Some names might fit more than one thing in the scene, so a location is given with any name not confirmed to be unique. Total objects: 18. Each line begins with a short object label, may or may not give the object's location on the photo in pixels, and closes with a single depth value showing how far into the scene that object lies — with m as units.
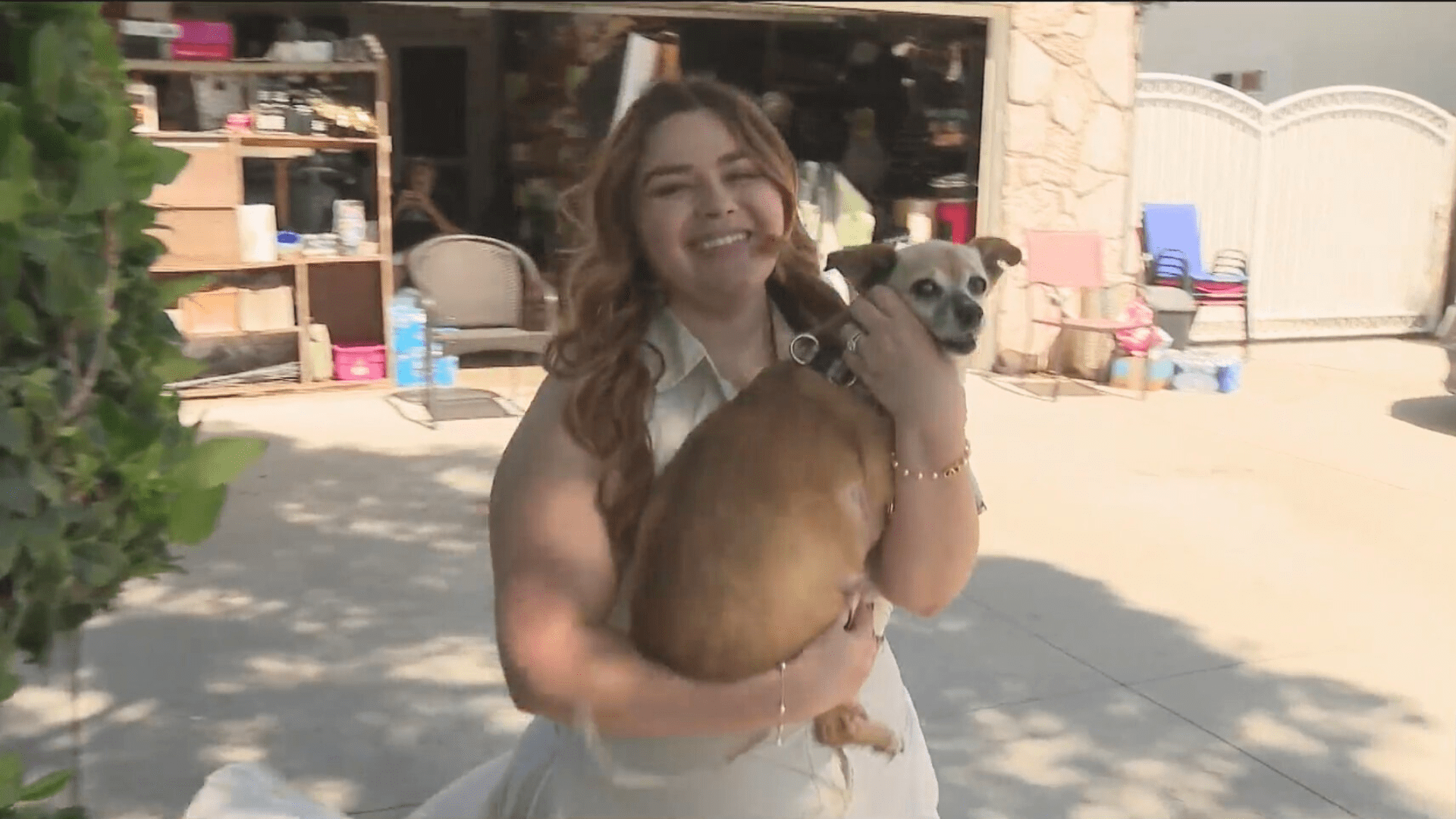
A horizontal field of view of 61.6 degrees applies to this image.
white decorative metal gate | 10.27
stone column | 8.67
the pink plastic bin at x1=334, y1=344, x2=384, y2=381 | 7.92
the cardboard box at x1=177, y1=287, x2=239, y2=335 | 7.33
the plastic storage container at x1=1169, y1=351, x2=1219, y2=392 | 8.78
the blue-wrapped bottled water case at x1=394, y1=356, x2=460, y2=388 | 8.03
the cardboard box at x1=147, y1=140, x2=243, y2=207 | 7.07
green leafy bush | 1.10
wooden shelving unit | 7.12
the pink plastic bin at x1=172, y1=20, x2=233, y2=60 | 7.25
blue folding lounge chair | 9.71
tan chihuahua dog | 1.63
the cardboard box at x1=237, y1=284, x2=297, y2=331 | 7.47
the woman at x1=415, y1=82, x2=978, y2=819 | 1.66
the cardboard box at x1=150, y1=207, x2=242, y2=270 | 7.11
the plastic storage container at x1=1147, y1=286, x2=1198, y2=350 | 9.14
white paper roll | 7.32
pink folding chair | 8.40
